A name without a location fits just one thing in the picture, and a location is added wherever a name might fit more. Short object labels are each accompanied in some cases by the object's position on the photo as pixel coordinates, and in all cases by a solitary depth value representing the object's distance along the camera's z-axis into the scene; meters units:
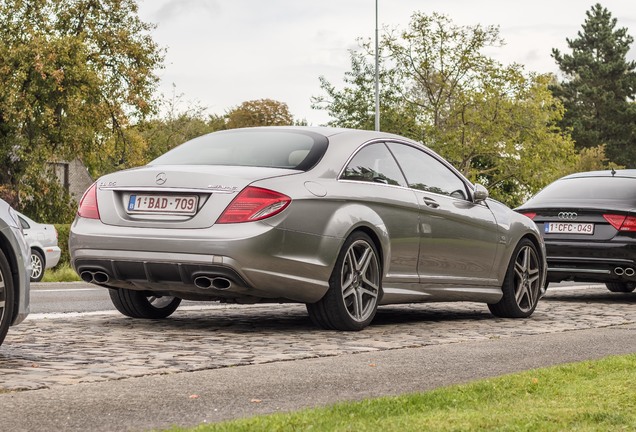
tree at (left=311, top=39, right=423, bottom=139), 48.47
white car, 21.95
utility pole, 41.00
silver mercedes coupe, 7.75
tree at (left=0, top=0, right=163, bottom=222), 35.00
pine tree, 81.44
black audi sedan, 12.70
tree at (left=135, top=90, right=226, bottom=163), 67.56
